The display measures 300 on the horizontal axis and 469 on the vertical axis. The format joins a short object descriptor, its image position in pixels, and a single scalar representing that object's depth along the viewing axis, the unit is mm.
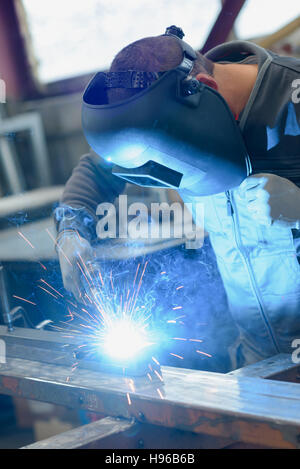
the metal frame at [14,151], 3344
